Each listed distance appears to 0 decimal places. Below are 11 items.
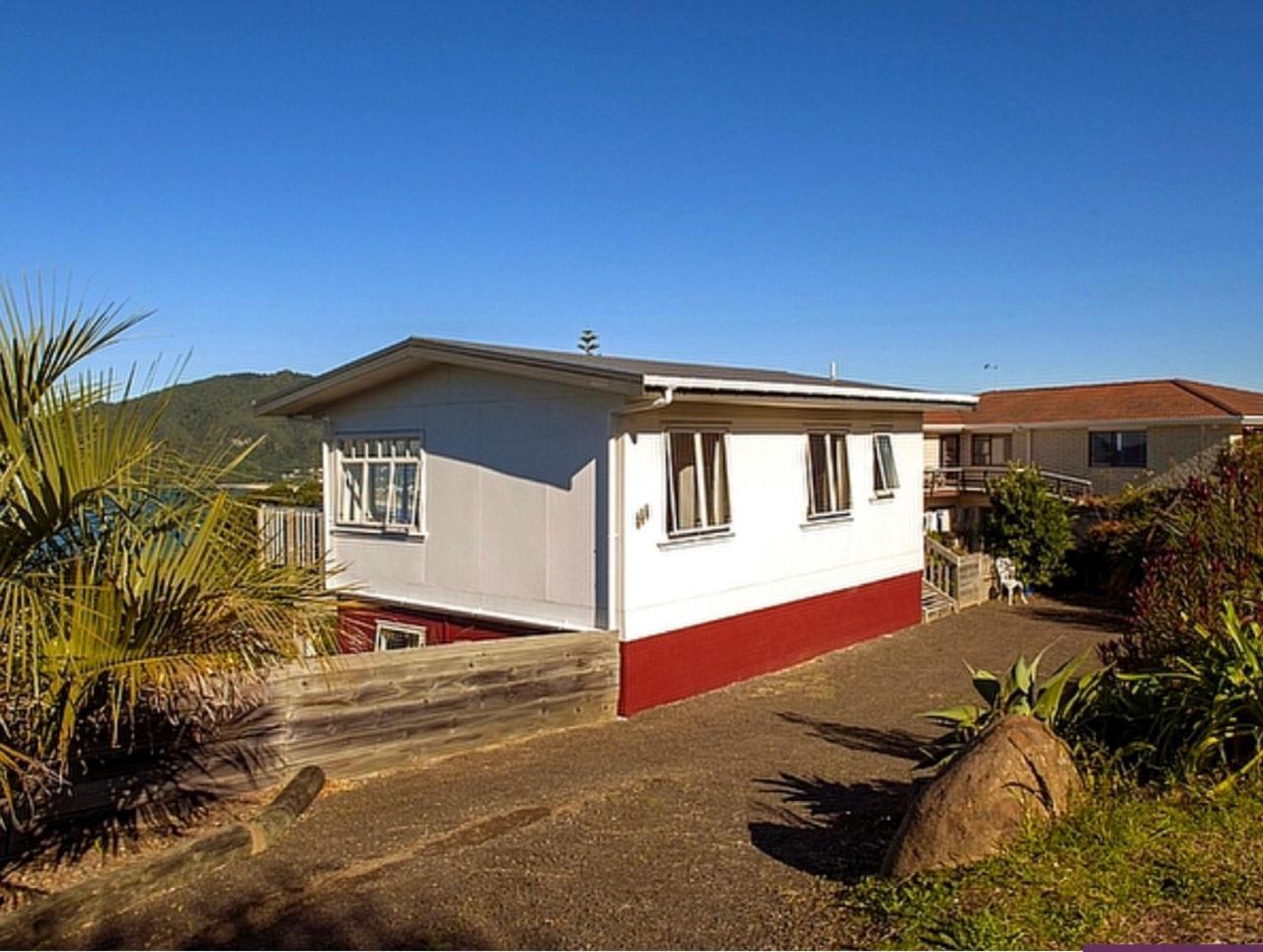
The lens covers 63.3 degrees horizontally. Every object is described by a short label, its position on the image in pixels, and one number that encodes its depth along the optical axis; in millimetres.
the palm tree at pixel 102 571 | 4398
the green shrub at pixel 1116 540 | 19500
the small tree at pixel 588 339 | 49969
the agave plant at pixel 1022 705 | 6281
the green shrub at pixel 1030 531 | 20922
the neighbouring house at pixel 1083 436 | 30219
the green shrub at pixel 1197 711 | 5703
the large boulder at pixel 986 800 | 4848
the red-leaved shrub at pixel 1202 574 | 6832
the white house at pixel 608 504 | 10922
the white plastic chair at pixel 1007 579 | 20516
